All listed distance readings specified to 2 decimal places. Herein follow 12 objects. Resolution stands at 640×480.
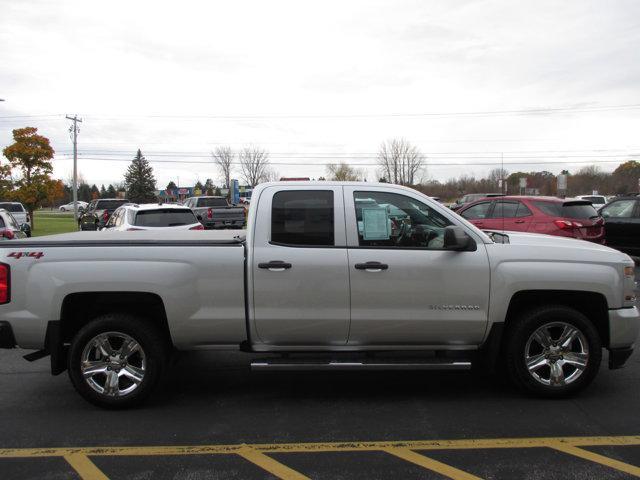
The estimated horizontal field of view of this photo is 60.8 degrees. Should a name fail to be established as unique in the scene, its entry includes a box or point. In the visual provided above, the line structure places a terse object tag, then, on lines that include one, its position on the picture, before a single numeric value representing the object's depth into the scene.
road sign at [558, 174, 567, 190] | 36.12
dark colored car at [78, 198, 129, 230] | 31.17
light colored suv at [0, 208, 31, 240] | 11.65
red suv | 10.93
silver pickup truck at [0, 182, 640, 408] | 4.46
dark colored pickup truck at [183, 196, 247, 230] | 23.47
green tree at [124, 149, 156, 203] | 84.38
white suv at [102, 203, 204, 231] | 12.41
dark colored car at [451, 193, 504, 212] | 33.16
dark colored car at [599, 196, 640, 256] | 12.62
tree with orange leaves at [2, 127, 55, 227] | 30.70
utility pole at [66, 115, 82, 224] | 45.28
